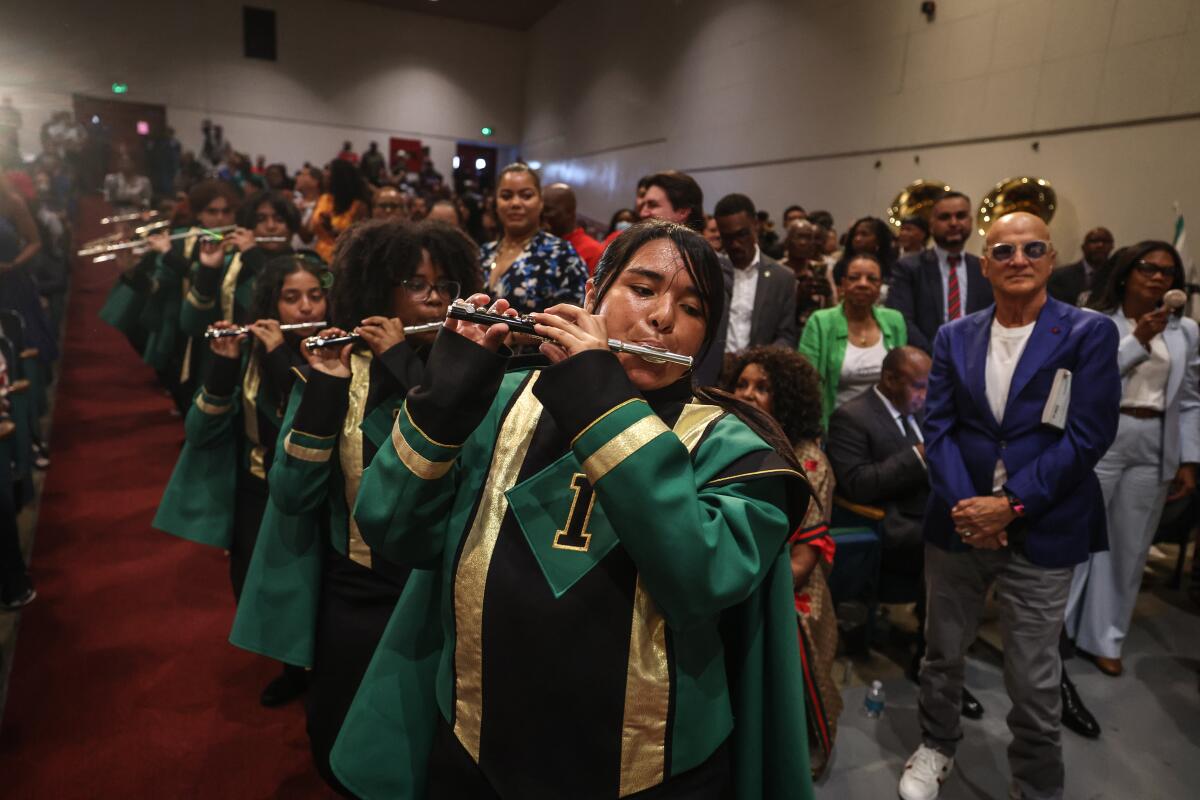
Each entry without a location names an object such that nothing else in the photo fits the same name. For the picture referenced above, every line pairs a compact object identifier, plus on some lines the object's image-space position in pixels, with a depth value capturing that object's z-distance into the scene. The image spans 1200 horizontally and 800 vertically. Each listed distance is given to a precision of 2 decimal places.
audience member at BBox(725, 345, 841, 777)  2.44
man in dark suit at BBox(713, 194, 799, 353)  4.01
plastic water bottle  2.99
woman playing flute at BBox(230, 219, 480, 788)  1.81
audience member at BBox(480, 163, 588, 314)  3.07
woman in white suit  3.32
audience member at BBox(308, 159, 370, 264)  5.33
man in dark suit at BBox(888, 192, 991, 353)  4.23
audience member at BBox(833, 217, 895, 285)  5.90
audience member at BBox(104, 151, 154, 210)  11.42
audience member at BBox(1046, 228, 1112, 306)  5.95
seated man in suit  3.16
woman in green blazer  3.83
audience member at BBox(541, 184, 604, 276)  4.29
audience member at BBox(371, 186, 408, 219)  4.86
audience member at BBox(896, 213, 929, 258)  5.95
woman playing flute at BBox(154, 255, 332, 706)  2.53
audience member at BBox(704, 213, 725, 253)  5.03
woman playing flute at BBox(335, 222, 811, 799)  0.99
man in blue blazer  2.25
